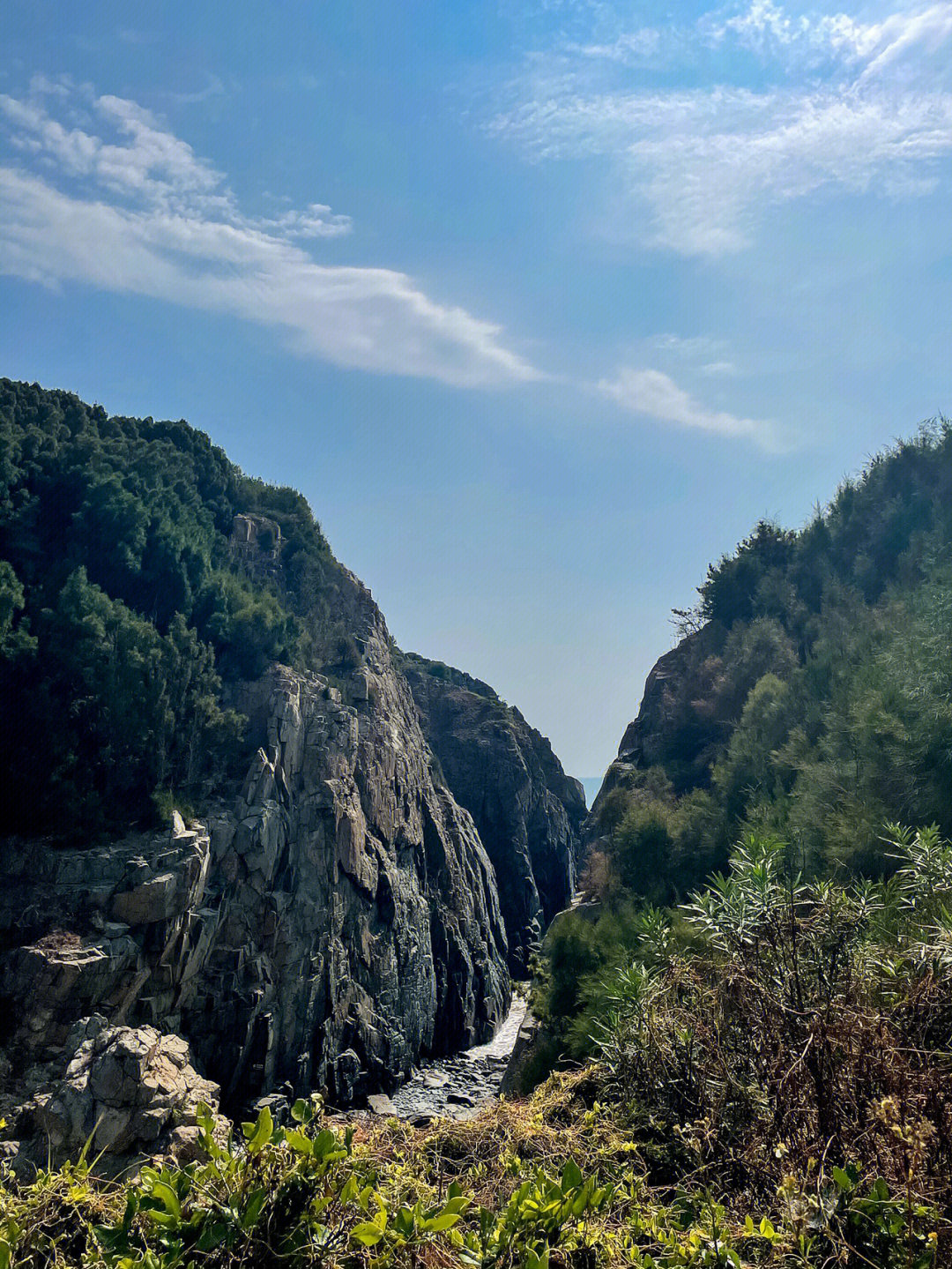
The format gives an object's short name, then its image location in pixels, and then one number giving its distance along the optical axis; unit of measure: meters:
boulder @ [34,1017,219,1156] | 13.58
